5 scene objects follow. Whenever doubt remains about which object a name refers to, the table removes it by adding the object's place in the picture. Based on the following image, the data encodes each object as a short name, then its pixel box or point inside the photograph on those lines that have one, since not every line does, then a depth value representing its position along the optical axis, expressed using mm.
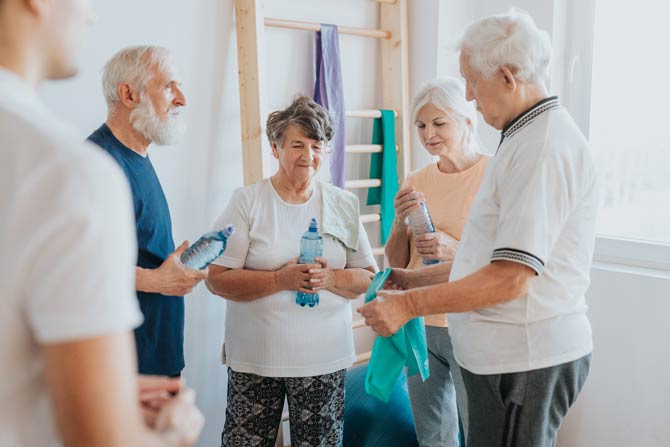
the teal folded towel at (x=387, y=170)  3027
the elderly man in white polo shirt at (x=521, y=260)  1404
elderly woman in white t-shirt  2033
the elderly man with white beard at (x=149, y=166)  1839
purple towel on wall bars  2812
